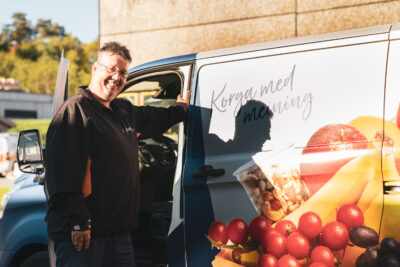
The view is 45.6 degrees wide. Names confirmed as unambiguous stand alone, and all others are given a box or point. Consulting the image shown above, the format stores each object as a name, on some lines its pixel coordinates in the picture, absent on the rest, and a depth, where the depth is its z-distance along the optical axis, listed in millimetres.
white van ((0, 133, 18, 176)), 18391
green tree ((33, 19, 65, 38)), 98375
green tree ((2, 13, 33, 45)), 98562
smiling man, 2320
